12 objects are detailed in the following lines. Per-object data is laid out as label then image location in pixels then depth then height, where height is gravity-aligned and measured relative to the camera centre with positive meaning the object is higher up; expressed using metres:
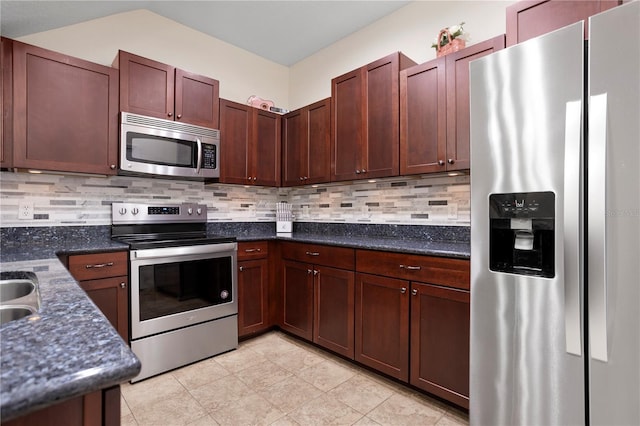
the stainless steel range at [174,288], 2.26 -0.56
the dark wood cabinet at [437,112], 2.06 +0.67
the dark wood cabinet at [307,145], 2.92 +0.65
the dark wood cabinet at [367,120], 2.41 +0.73
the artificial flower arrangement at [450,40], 2.19 +1.19
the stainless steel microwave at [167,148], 2.39 +0.51
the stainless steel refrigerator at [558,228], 1.17 -0.06
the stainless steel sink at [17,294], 0.93 -0.26
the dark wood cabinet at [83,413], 0.54 -0.34
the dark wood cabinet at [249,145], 2.98 +0.65
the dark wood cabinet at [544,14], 1.58 +1.01
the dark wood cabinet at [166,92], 2.43 +0.96
